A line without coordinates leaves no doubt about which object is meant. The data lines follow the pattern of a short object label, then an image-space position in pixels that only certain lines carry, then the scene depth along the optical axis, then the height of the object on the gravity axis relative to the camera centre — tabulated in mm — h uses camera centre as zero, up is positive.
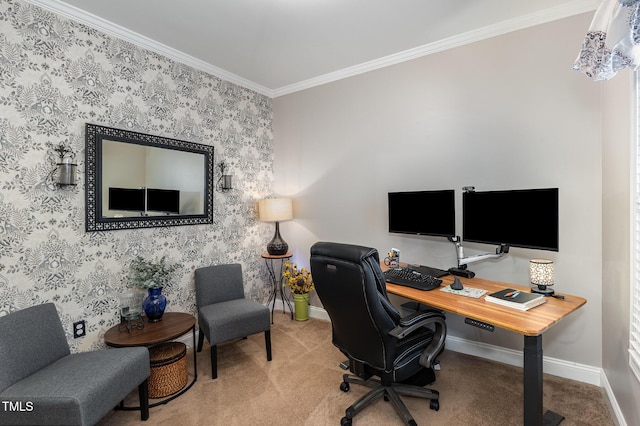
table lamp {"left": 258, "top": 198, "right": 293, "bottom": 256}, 3455 -22
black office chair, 1616 -625
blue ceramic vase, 2395 -719
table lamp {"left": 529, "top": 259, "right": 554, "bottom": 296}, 1983 -412
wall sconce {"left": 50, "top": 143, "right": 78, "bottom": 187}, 2086 +297
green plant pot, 3553 -1081
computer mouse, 2117 -504
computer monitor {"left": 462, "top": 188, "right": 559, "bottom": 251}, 1948 -41
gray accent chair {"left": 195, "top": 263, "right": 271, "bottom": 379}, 2428 -833
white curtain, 1148 +705
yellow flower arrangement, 3545 -781
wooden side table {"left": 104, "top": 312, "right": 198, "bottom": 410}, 2061 -856
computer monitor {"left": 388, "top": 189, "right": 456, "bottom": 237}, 2479 -10
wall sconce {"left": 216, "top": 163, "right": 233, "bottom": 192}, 3254 +327
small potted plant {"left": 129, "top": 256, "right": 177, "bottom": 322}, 2391 -546
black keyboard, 2193 -500
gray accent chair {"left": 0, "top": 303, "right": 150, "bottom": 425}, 1456 -864
